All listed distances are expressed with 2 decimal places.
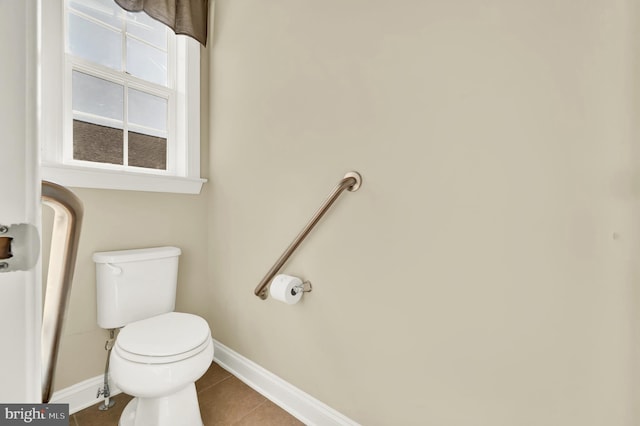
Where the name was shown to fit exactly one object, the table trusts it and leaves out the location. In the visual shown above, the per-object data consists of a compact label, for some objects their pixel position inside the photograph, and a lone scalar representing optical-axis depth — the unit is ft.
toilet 3.45
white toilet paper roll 4.15
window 4.30
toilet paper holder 4.31
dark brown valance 5.00
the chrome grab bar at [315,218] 3.81
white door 1.06
